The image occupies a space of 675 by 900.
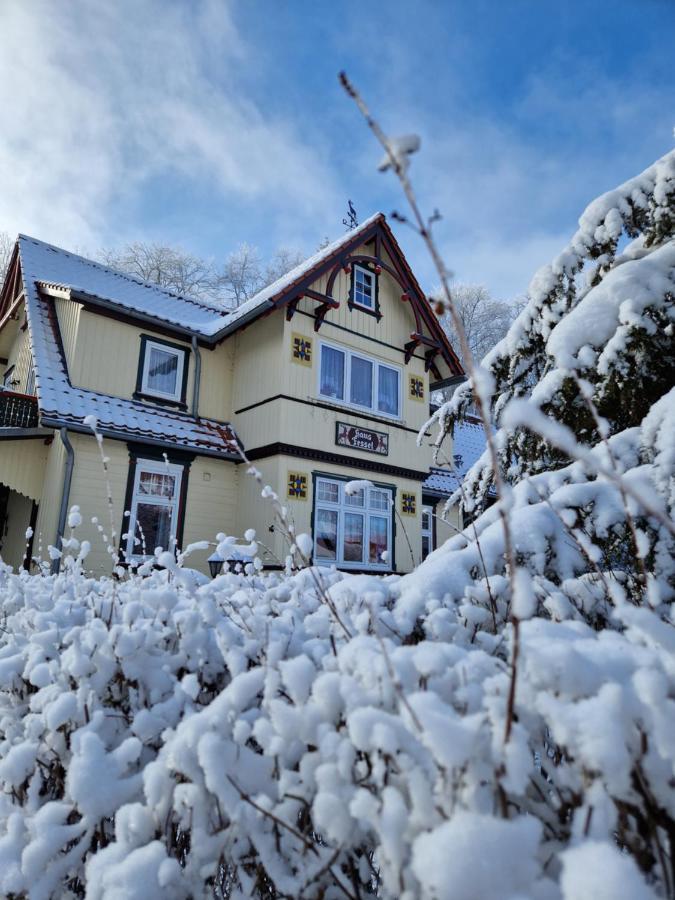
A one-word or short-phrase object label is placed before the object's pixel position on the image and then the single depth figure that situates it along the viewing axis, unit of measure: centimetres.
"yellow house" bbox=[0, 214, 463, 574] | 1062
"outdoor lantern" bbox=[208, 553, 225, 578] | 872
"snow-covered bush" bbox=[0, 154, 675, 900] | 98
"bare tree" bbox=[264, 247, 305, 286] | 3217
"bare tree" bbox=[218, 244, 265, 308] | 3134
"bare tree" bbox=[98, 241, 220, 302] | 2920
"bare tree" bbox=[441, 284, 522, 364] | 3167
